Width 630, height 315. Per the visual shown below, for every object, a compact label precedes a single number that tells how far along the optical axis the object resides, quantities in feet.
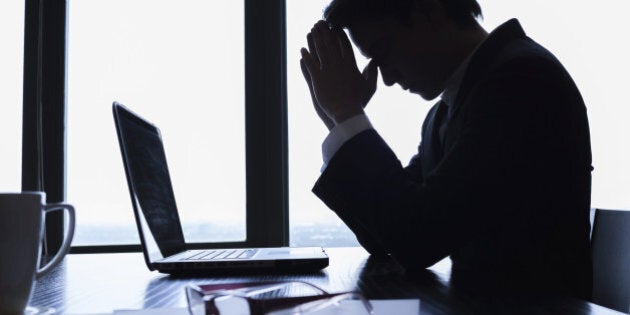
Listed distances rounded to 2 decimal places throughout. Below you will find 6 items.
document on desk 1.49
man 2.54
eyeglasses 1.34
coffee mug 1.52
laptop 2.55
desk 1.72
